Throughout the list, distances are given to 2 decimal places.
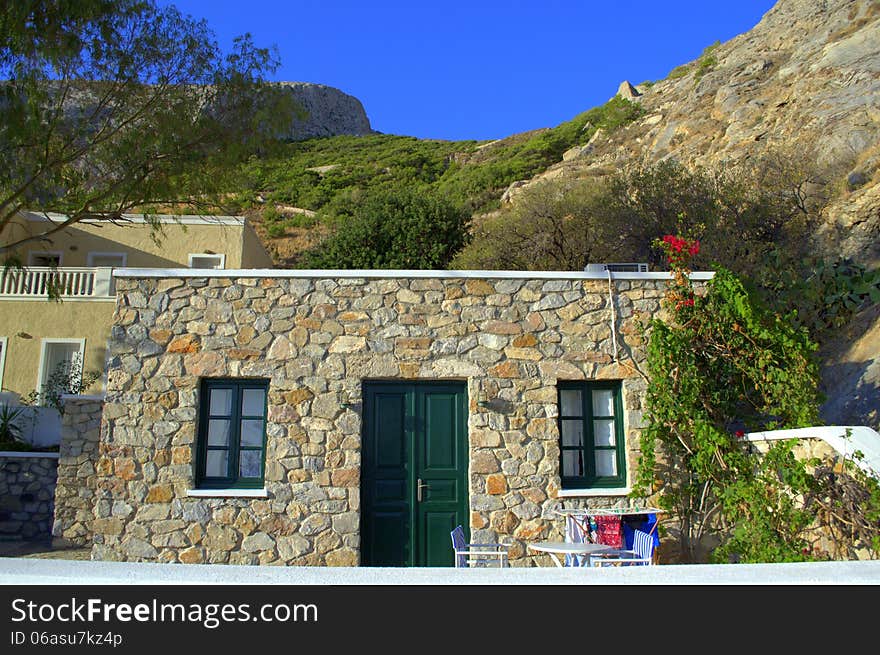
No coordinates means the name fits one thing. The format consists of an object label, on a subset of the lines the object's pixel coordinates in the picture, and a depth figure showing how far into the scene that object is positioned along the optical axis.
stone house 7.47
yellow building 15.56
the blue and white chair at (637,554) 6.22
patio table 5.90
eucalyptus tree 8.55
